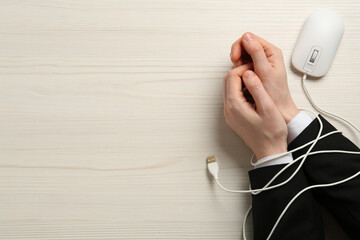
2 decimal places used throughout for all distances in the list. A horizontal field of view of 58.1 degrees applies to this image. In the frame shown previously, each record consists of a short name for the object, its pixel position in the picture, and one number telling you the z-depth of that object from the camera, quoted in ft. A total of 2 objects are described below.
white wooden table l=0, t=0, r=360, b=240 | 2.15
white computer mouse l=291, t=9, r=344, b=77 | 2.06
